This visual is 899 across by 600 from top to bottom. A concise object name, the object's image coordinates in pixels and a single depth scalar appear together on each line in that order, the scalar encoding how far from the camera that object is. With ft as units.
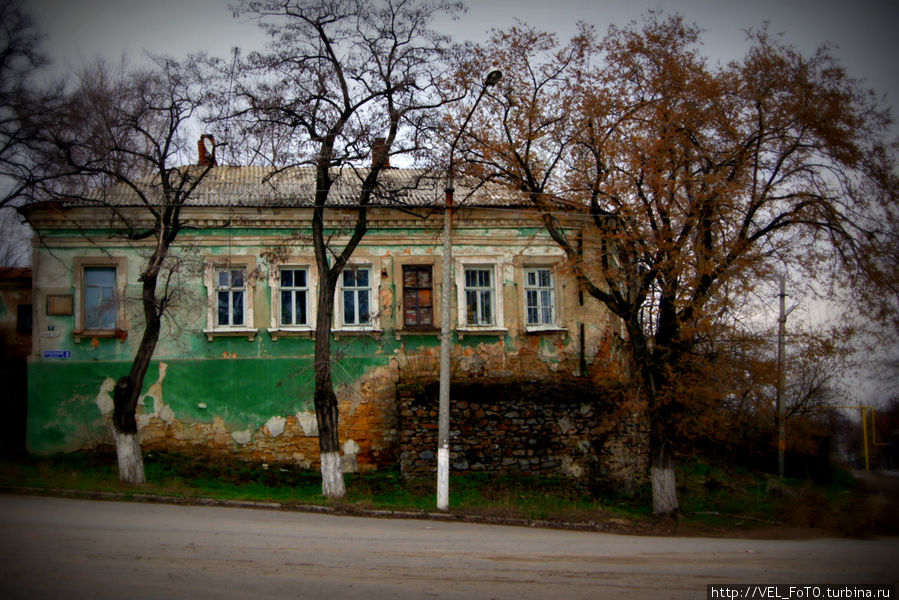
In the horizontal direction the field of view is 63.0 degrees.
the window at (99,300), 64.90
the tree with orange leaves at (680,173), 51.55
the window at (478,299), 69.51
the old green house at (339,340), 63.05
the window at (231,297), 66.28
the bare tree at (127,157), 52.70
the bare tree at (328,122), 52.95
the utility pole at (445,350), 49.26
